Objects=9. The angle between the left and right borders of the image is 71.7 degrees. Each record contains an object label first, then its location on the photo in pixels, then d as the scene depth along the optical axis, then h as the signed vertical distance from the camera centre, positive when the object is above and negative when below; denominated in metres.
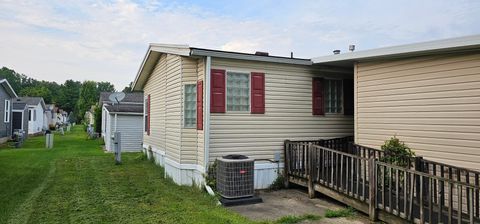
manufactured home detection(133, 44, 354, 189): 7.85 +0.29
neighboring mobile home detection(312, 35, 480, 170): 5.60 +0.42
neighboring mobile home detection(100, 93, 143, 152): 16.53 -0.36
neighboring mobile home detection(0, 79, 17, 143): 21.09 +0.55
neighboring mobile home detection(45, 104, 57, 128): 42.56 +0.06
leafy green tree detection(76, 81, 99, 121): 54.06 +3.29
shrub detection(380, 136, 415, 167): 6.13 -0.65
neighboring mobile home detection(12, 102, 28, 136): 25.51 +0.01
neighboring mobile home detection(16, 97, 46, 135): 30.28 +0.31
